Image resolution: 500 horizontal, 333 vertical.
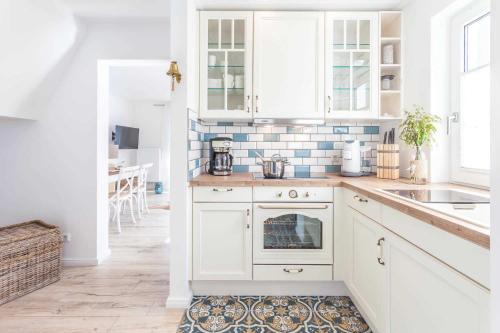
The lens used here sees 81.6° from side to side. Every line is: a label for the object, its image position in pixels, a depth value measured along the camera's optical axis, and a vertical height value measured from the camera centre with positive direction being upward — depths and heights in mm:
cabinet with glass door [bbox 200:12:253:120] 2371 +826
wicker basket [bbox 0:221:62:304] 2139 -751
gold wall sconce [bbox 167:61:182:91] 1966 +622
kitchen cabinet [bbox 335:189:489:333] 933 -501
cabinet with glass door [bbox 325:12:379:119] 2377 +827
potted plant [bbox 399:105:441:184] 1965 +201
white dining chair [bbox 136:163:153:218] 4824 -418
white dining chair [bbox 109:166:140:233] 4047 -439
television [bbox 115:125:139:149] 6891 +668
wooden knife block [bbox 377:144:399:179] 2271 +24
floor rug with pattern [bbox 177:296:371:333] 1820 -1020
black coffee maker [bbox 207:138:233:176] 2408 +68
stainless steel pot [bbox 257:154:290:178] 2281 -28
